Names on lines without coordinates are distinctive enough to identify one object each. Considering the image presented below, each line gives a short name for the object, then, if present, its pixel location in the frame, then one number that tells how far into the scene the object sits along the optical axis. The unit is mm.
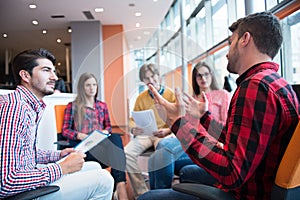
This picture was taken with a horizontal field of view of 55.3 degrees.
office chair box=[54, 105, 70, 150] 2371
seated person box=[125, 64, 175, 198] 1439
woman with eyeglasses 1698
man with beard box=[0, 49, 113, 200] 1008
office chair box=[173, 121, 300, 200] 770
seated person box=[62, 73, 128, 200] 2072
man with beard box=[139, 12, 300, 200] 835
